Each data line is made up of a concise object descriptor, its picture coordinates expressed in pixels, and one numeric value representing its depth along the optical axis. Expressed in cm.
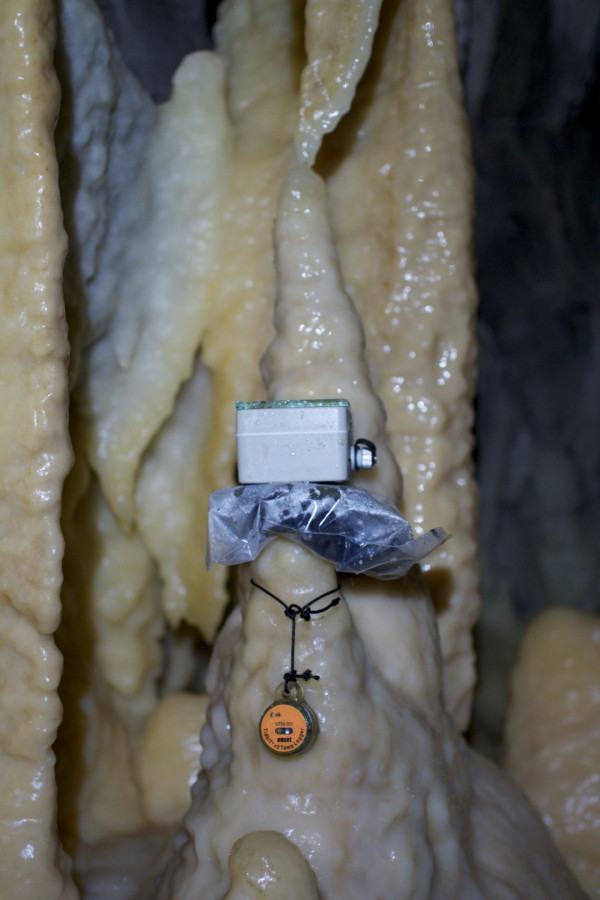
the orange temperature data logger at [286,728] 57
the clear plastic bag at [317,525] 59
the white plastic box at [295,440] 60
